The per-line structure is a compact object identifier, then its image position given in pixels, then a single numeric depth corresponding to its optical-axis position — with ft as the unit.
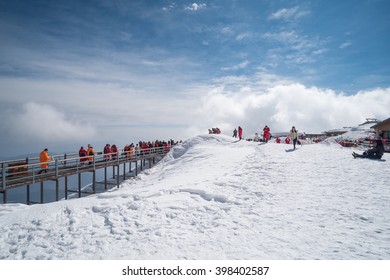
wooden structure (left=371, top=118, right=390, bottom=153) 106.63
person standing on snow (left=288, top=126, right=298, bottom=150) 64.80
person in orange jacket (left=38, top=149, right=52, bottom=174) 48.90
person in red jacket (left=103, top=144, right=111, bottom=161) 72.89
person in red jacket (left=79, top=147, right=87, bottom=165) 61.24
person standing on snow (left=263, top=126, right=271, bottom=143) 78.20
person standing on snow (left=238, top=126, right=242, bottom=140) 93.32
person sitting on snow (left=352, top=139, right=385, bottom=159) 48.29
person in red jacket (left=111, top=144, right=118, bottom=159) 79.46
